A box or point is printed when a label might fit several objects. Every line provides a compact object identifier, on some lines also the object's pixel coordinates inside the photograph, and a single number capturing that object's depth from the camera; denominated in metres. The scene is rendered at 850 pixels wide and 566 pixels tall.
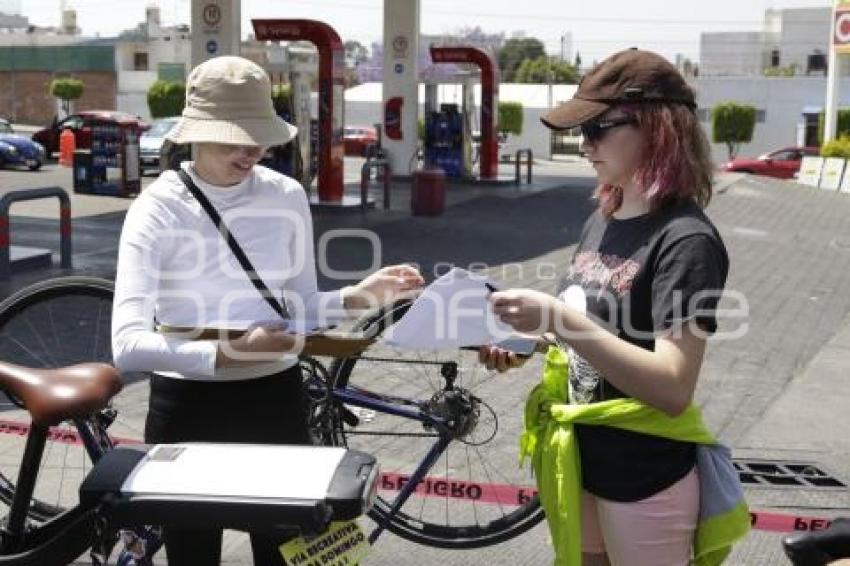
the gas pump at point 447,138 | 25.00
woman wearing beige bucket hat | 2.72
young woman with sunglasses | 2.30
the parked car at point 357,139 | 39.84
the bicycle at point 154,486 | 2.24
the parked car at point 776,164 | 33.28
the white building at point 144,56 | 59.19
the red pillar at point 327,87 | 18.42
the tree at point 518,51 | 128.62
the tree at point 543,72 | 93.06
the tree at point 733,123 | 49.19
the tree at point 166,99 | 50.72
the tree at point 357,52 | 112.06
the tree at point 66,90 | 55.44
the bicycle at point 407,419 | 3.90
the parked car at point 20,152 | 25.41
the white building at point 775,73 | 51.84
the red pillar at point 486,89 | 24.58
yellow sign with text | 2.56
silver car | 25.75
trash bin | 17.67
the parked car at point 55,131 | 28.85
